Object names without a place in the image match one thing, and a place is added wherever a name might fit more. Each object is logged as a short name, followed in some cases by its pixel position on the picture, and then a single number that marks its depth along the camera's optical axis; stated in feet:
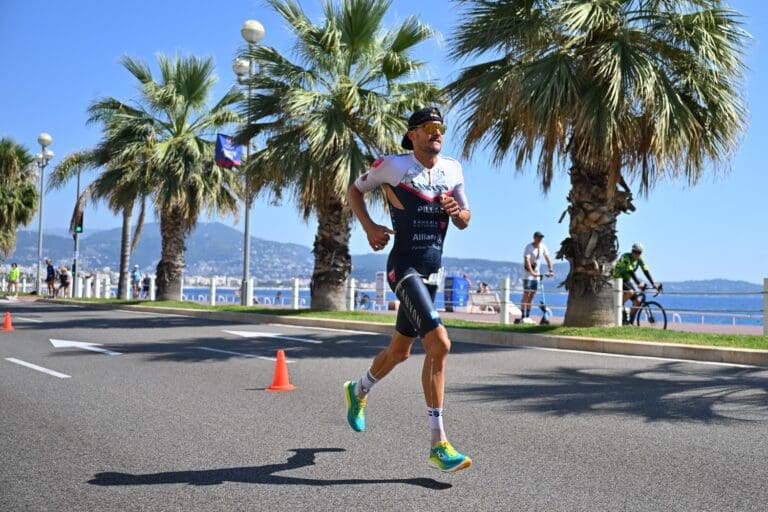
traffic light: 112.47
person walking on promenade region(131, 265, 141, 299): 122.05
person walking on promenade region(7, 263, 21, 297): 127.81
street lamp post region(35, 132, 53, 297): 126.93
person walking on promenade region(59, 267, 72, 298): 122.83
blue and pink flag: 75.46
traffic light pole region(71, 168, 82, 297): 118.73
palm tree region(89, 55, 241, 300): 84.53
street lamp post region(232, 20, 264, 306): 65.78
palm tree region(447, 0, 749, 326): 41.65
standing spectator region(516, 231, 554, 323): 54.03
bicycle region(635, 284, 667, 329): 48.65
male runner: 14.70
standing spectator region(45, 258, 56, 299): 120.98
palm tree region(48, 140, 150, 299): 86.63
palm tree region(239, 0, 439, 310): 60.85
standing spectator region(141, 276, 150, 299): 114.11
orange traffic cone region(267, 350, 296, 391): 25.46
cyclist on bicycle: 49.37
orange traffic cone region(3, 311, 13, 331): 50.88
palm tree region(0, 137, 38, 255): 143.15
